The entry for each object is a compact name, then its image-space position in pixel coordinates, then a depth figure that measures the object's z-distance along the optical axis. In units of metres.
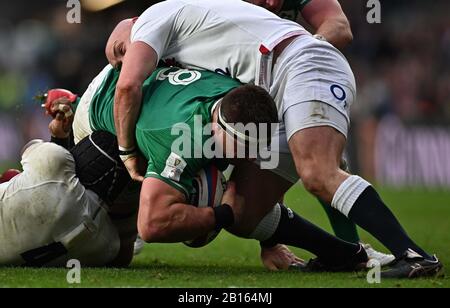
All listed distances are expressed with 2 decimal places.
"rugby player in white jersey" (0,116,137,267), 11.71
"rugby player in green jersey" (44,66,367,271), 11.02
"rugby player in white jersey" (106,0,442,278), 11.03
